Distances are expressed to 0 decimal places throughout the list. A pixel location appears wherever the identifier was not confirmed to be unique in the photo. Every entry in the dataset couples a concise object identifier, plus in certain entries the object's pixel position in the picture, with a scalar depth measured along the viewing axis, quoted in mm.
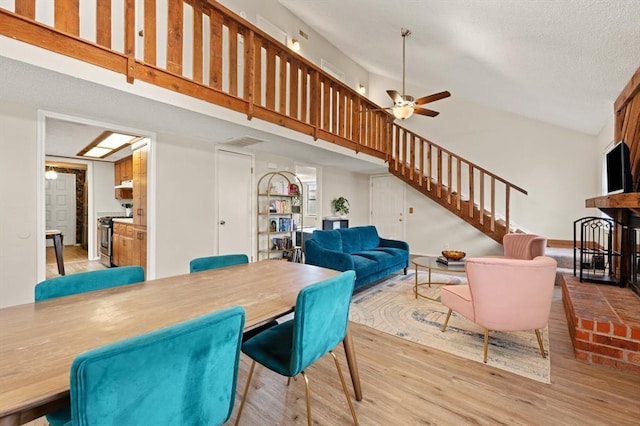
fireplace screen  3312
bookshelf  5223
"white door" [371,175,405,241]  7188
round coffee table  3461
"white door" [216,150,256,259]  4562
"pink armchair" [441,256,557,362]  2186
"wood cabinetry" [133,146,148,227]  4029
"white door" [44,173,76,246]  7638
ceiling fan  3914
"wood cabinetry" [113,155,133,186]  5883
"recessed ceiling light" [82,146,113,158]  5423
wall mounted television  2637
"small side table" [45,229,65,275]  3824
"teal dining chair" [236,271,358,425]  1310
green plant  6750
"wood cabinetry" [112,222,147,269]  4013
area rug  2299
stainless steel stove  5547
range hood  6057
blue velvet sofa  3885
